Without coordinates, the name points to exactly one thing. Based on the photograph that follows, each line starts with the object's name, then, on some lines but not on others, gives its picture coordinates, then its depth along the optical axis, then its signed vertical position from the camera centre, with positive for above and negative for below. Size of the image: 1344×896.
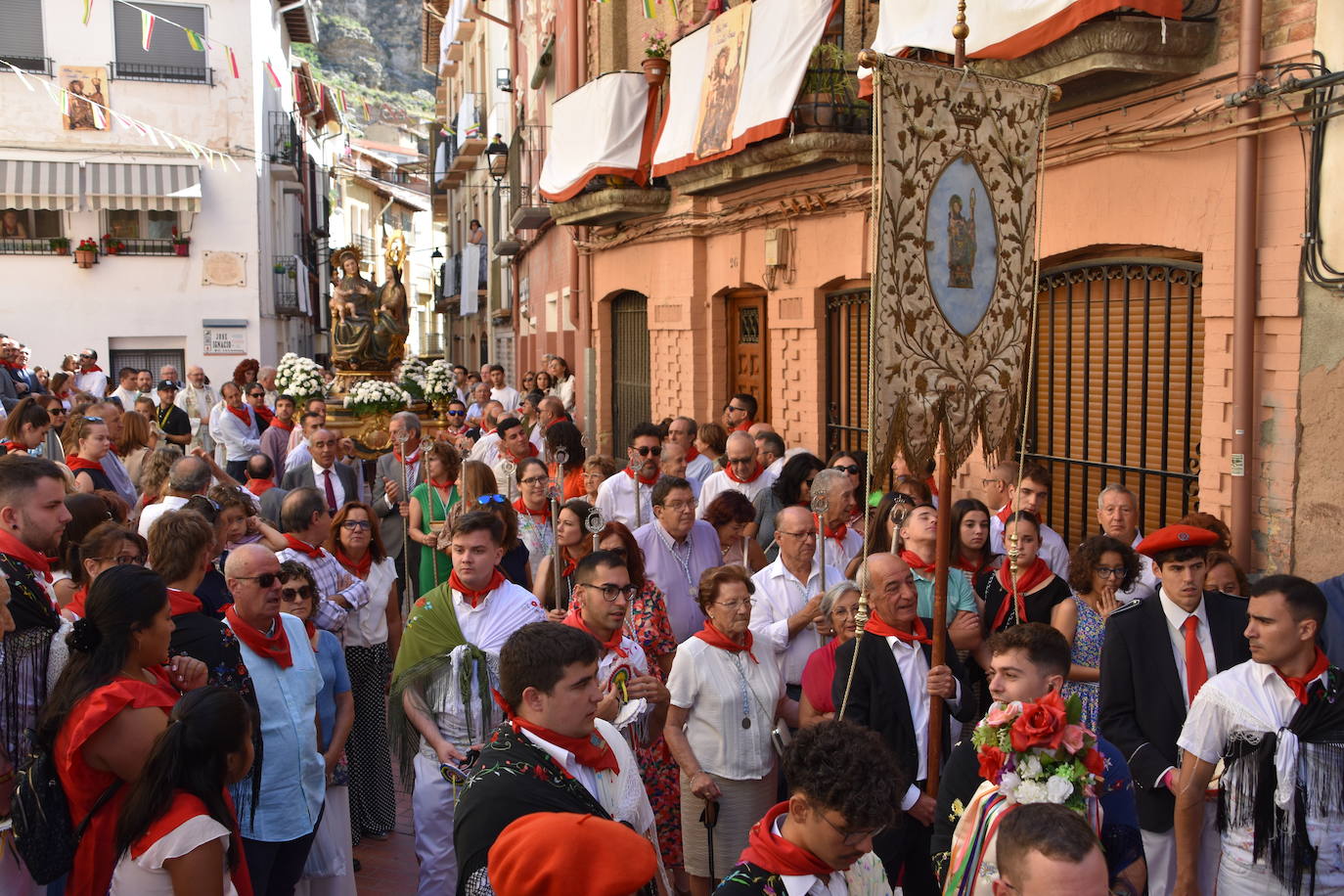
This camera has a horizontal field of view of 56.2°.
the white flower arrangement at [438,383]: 15.23 -0.18
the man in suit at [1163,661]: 4.63 -1.09
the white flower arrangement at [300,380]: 14.12 -0.13
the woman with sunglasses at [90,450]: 8.23 -0.54
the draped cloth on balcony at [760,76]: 10.59 +2.61
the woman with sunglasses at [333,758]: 5.07 -1.57
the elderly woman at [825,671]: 4.90 -1.19
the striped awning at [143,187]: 24.77 +3.59
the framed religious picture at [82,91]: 24.78 +5.47
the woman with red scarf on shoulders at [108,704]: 3.52 -0.96
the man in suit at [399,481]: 9.41 -0.90
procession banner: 4.54 +0.42
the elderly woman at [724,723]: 4.96 -1.40
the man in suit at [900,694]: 4.59 -1.21
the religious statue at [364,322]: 16.95 +0.63
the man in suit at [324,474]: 9.30 -0.79
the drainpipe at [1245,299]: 6.94 +0.39
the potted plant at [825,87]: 10.52 +2.36
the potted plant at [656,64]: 14.18 +3.43
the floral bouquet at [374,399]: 14.35 -0.35
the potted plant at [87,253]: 25.30 +2.30
